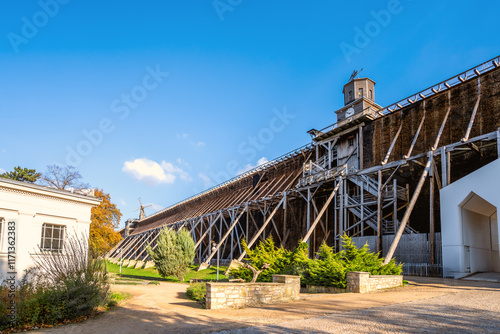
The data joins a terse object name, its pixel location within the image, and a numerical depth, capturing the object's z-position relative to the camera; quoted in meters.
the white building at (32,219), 12.61
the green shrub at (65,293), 8.63
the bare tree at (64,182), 32.41
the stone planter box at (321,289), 12.70
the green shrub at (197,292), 11.97
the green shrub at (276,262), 14.80
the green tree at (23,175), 36.59
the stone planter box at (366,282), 12.10
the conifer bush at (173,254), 21.50
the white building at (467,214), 14.45
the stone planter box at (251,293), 9.73
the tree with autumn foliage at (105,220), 33.41
